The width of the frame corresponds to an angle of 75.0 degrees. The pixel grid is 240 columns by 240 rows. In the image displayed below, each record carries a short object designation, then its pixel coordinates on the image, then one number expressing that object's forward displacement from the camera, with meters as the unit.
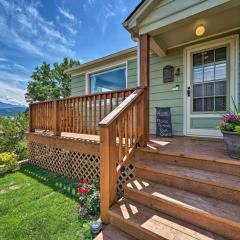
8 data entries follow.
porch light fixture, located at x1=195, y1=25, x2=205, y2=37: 3.09
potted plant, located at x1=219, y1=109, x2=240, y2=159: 2.03
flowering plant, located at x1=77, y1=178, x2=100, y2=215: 2.45
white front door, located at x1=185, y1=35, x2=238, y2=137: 3.38
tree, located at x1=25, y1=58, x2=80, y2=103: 20.57
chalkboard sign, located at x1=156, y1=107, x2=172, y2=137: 3.95
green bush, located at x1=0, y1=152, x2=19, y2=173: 4.48
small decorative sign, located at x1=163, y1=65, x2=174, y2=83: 4.18
